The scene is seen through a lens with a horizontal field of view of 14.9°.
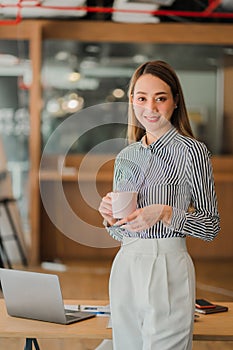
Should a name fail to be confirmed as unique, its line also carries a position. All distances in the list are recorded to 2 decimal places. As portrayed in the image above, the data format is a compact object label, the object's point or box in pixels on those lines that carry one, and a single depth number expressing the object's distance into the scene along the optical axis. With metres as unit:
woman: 2.80
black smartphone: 3.55
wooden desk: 3.14
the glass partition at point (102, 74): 9.61
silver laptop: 3.26
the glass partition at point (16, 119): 9.47
